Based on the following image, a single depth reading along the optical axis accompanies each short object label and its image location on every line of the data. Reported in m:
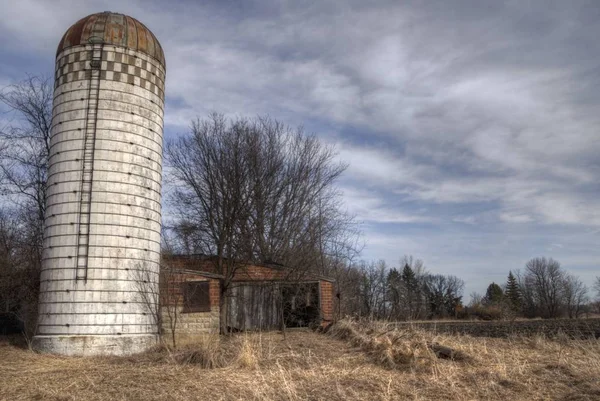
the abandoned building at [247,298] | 17.92
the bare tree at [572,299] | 70.62
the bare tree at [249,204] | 22.92
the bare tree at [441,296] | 67.44
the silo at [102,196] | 13.98
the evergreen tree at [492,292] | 81.00
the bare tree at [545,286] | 71.38
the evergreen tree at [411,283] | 73.47
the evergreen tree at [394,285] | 63.50
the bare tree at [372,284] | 43.61
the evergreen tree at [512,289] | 74.79
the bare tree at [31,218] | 19.69
